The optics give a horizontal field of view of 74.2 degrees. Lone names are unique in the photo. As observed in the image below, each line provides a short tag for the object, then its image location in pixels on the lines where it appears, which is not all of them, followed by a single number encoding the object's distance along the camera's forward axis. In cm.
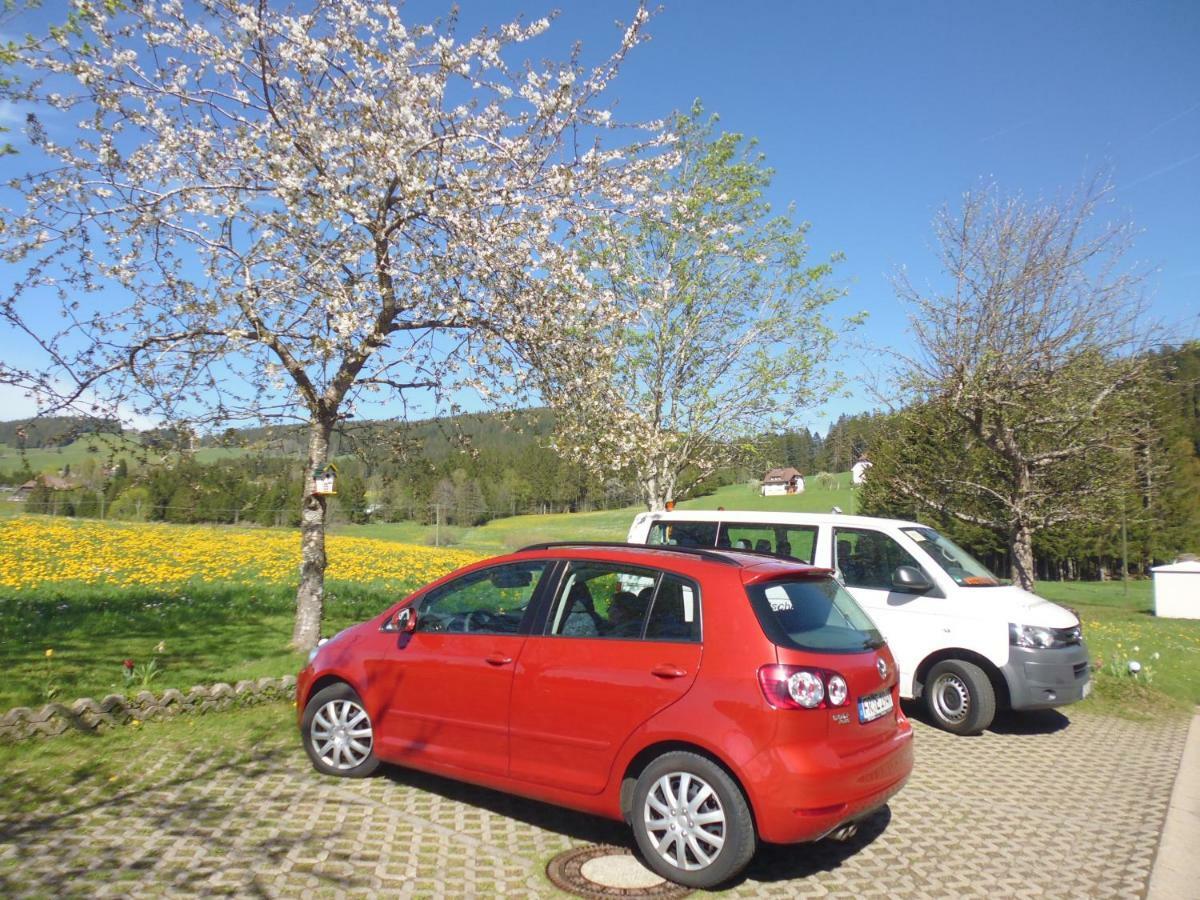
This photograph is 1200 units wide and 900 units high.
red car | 388
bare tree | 1341
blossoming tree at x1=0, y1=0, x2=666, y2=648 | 763
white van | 749
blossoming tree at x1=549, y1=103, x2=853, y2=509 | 1398
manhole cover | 397
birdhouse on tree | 834
